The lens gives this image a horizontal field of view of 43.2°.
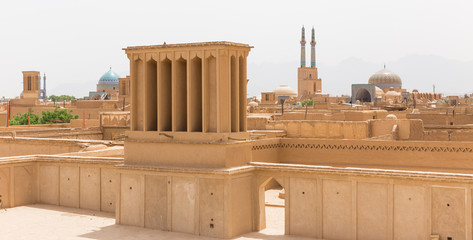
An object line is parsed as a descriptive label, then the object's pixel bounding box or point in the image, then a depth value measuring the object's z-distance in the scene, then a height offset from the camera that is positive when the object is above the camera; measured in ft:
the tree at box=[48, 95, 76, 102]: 552.41 +12.27
